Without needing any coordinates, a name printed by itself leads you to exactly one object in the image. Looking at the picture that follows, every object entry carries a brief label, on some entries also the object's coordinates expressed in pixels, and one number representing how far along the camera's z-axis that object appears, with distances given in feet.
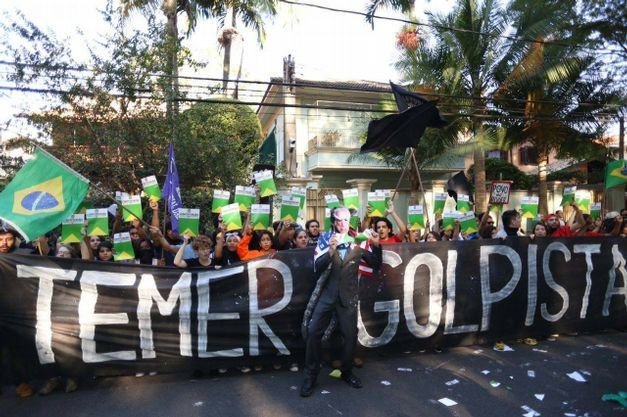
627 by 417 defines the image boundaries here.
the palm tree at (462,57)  41.63
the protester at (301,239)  18.39
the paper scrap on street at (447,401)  13.43
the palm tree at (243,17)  49.44
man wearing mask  14.52
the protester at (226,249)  17.53
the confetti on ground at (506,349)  18.03
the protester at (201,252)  16.20
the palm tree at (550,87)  38.45
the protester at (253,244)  17.98
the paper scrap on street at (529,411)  12.69
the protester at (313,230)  21.25
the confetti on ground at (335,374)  15.58
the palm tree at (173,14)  35.60
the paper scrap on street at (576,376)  15.08
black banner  14.43
